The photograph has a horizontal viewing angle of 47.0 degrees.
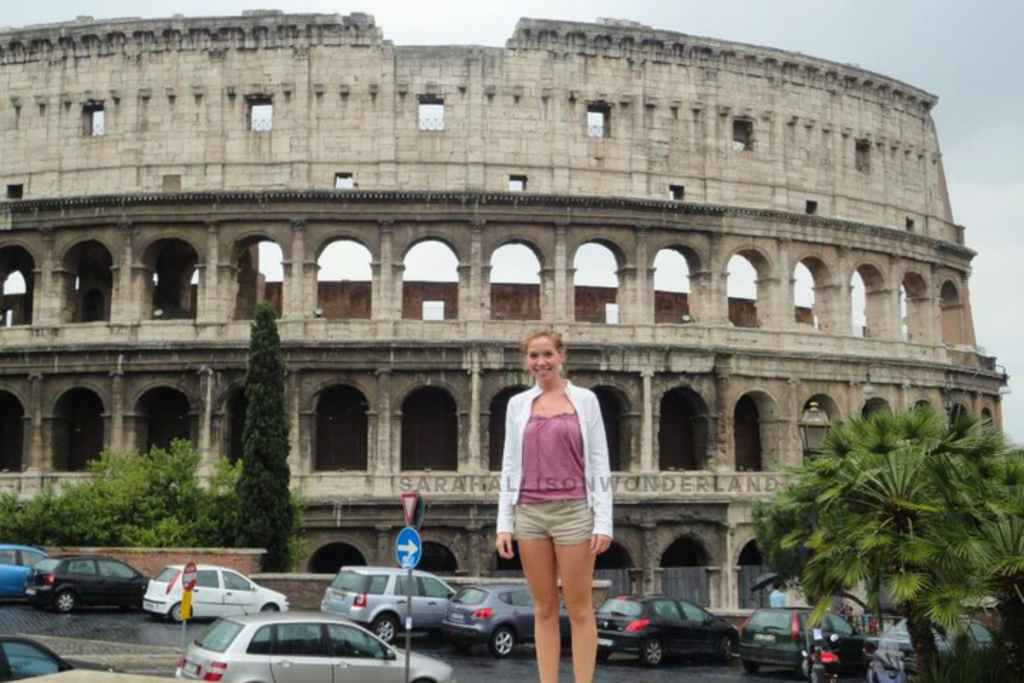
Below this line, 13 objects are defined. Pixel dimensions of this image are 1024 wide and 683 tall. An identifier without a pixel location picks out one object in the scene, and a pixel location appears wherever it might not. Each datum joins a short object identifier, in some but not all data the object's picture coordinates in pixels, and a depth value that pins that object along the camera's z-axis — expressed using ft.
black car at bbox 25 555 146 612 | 85.10
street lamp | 59.26
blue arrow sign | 57.00
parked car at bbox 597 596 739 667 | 76.64
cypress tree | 100.48
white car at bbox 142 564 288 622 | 82.12
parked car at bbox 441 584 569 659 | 75.05
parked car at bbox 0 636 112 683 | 45.57
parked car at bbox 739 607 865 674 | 71.56
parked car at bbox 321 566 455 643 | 77.46
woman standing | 24.26
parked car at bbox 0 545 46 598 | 89.10
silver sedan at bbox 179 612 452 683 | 50.96
